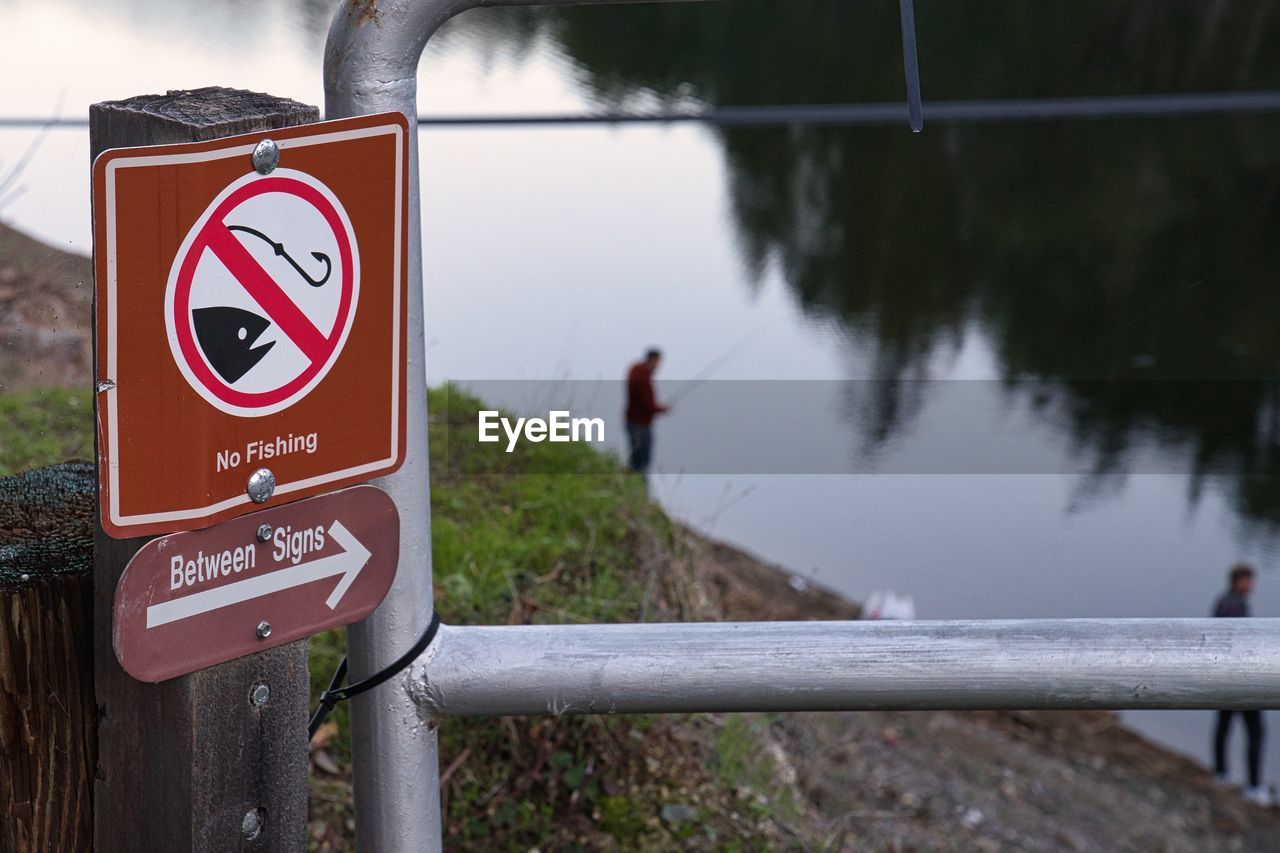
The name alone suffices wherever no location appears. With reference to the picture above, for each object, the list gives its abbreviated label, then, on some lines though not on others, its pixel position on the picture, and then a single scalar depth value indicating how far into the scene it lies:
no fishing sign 2.24
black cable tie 2.45
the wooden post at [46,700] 2.41
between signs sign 2.28
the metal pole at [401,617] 2.36
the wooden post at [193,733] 2.32
